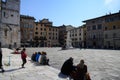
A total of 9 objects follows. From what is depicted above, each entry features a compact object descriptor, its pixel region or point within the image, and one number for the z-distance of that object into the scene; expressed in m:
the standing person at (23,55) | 5.65
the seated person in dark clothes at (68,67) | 4.16
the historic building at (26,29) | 34.04
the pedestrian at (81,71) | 3.34
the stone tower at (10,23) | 21.55
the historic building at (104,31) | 24.56
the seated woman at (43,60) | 6.24
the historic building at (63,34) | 42.37
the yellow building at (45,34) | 37.70
